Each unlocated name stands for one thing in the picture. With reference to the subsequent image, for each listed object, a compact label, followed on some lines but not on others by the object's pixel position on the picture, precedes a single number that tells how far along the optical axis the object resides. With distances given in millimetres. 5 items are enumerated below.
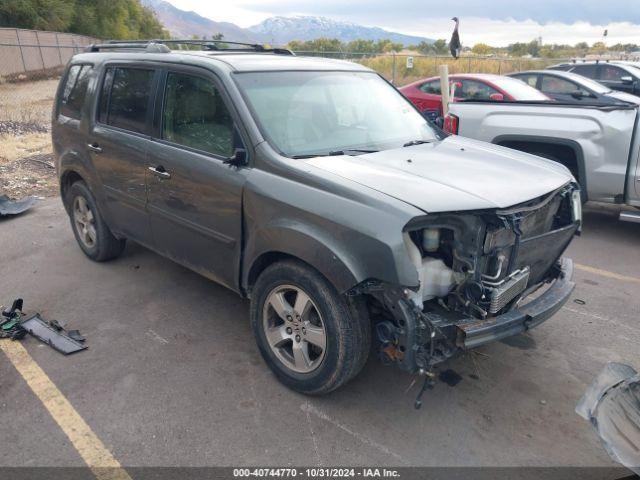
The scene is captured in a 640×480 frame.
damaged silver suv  2781
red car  9172
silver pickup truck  5738
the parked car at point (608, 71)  12625
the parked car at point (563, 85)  9945
